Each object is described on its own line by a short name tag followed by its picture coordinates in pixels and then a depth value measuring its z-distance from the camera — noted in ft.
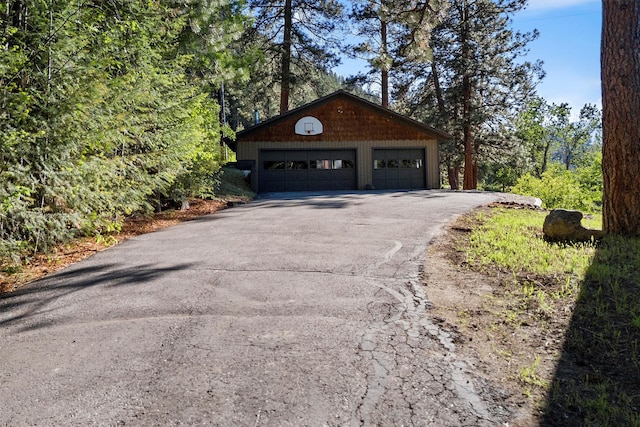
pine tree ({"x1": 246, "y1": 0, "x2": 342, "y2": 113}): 75.56
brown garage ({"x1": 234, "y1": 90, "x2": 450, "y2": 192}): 63.31
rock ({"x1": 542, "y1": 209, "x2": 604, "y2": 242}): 20.35
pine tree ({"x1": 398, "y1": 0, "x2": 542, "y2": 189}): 76.64
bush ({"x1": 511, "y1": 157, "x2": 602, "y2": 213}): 70.38
